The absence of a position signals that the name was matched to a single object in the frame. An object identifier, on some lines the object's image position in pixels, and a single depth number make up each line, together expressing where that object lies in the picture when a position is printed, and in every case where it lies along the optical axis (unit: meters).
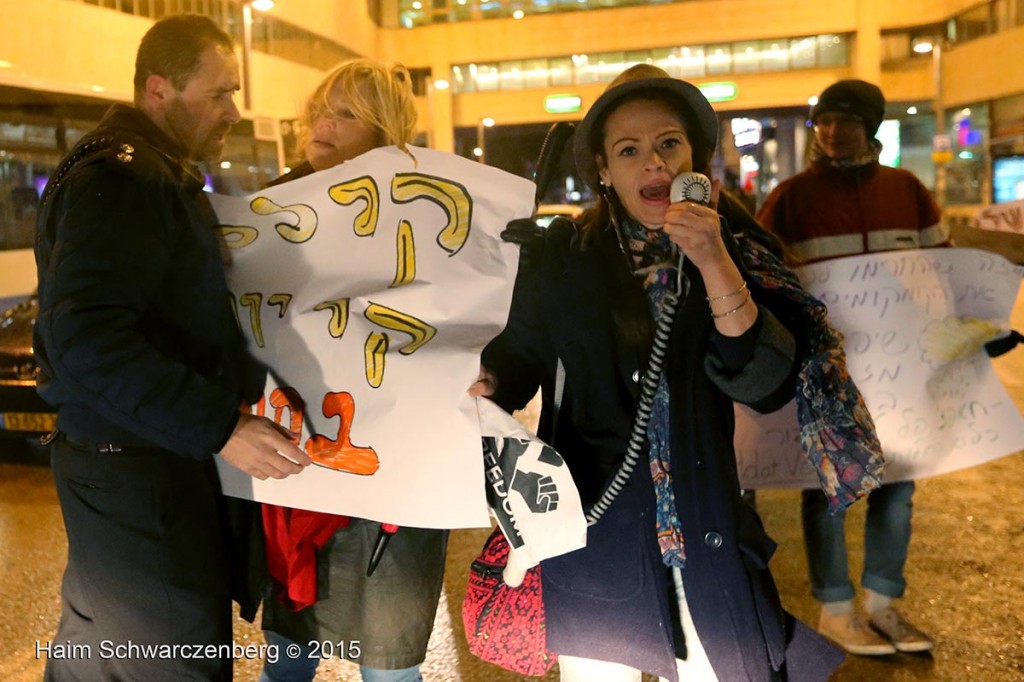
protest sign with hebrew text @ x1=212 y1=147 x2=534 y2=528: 2.05
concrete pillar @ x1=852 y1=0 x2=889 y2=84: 40.22
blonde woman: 2.37
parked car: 6.98
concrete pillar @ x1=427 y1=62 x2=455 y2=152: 44.78
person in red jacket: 3.61
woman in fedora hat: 1.97
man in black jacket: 1.83
